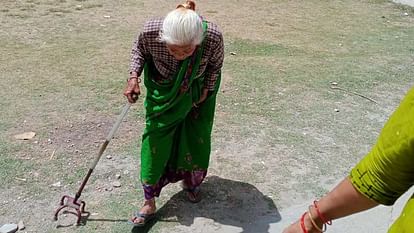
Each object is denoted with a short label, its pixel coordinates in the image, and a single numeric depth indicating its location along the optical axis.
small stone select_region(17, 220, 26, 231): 3.11
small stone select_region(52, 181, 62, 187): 3.49
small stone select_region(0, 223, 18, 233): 3.06
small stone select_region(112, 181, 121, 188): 3.51
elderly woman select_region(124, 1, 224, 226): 2.65
